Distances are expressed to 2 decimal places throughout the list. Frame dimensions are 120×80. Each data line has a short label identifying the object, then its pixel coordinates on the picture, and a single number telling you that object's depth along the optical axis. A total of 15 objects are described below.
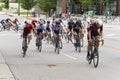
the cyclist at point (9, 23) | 48.75
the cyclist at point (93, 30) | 17.83
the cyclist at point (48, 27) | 28.81
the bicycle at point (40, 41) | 25.38
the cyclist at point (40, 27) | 25.73
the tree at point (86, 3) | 81.88
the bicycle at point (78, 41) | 24.75
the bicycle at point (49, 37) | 29.89
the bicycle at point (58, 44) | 24.17
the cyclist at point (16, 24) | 47.40
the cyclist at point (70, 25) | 27.94
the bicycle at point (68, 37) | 30.61
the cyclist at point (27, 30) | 22.38
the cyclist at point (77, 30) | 24.96
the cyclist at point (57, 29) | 24.27
